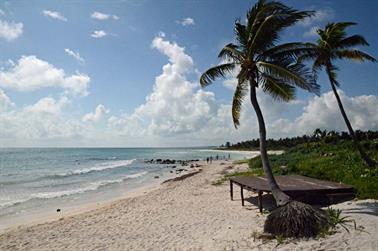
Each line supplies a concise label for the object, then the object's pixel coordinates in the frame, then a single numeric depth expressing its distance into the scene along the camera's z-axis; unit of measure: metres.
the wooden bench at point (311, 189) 10.87
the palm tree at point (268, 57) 9.52
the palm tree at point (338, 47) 16.06
